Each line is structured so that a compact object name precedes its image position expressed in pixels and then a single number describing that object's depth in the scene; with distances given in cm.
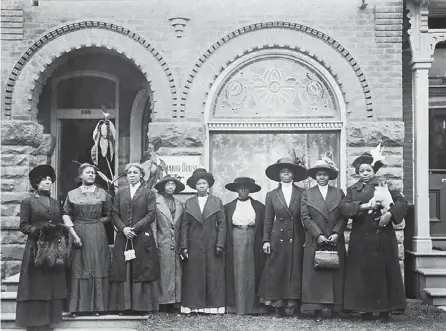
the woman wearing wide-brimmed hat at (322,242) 810
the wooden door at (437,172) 1131
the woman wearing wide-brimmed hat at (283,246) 831
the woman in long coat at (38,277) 771
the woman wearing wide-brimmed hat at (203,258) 848
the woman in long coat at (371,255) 803
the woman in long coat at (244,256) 860
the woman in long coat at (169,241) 849
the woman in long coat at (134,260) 820
